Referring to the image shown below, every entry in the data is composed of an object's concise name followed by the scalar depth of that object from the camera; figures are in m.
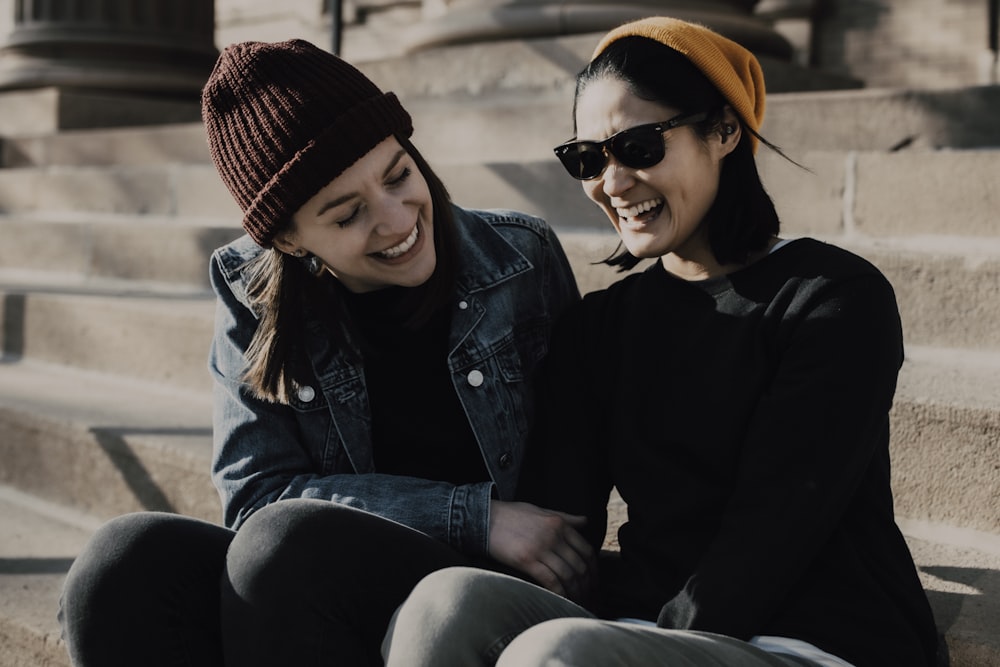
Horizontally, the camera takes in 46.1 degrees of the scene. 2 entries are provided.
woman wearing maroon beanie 1.77
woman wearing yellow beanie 1.58
